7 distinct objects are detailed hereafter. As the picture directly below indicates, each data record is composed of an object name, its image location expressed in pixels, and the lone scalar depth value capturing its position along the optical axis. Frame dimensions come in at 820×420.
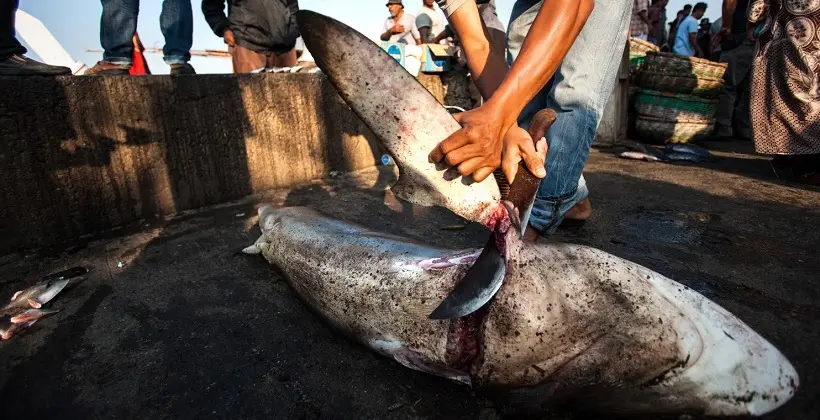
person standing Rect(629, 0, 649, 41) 8.70
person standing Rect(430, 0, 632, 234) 1.60
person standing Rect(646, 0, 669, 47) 10.54
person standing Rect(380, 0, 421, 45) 8.25
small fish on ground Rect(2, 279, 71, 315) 2.08
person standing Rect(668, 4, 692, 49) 11.38
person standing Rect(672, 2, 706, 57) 9.92
